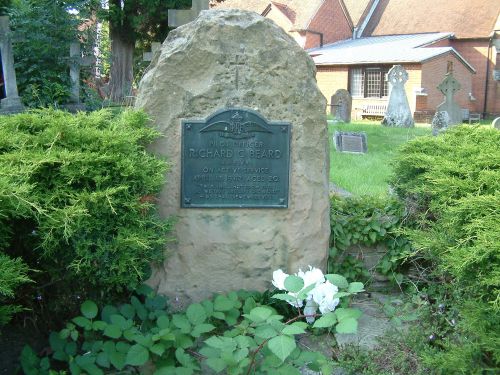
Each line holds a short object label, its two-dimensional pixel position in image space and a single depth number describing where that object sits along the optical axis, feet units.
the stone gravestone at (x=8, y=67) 29.50
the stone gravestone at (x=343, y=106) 62.44
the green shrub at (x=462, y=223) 8.57
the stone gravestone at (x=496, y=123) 31.33
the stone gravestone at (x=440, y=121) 43.50
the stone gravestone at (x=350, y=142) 36.65
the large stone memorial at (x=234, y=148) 12.39
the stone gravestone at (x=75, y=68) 30.71
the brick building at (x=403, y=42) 92.02
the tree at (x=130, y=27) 55.72
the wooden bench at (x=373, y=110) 91.61
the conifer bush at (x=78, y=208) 9.02
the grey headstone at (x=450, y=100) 49.98
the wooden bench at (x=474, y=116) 94.75
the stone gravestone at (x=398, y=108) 62.03
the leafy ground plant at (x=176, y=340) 8.27
